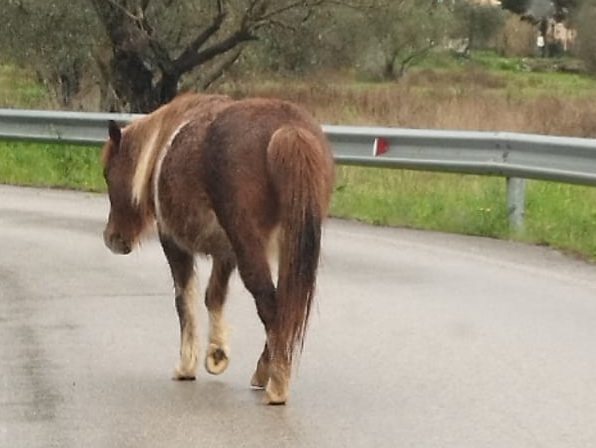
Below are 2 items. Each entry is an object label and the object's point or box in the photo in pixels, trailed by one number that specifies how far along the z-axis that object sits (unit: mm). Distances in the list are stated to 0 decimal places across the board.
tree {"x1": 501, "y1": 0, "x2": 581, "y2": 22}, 62494
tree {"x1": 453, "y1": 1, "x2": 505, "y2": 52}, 58906
